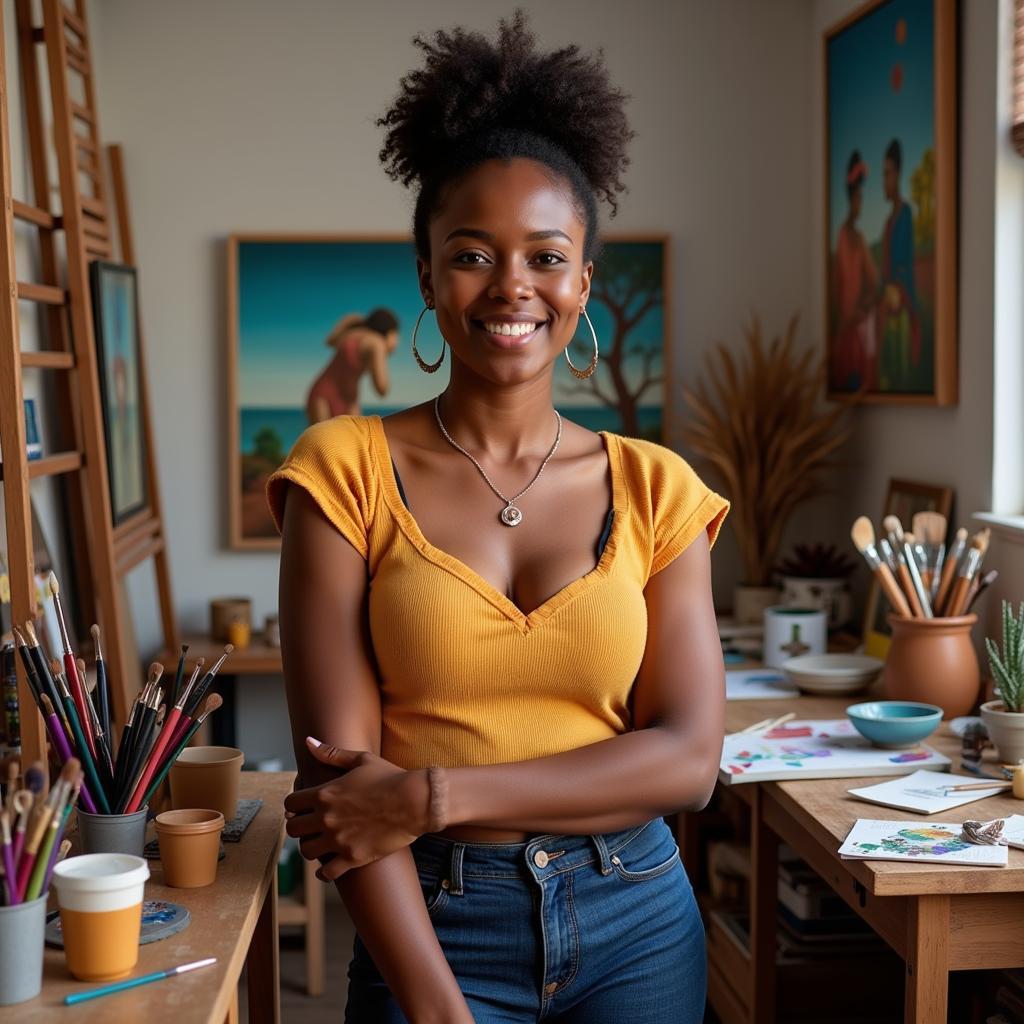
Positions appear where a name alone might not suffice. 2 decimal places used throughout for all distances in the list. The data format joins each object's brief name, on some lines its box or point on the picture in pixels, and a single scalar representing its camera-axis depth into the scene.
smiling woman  1.52
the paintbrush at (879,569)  2.67
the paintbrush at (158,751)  1.57
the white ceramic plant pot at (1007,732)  2.28
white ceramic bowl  2.88
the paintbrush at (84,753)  1.54
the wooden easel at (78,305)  3.04
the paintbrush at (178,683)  1.63
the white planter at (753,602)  3.75
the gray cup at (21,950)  1.25
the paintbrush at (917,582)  2.68
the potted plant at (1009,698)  2.29
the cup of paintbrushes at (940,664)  2.62
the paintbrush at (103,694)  1.59
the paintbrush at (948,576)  2.67
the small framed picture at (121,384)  3.28
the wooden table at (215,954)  1.26
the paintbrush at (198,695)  1.64
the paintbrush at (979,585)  2.68
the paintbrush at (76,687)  1.55
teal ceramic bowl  2.39
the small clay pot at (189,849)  1.55
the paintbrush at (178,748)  1.55
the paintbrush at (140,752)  1.56
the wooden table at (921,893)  1.83
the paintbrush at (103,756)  1.57
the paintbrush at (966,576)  2.64
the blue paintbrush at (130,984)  1.28
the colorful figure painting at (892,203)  2.97
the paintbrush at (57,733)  1.52
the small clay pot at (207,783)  1.76
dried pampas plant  3.73
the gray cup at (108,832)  1.55
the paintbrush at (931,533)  2.86
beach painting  3.93
